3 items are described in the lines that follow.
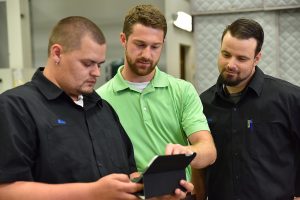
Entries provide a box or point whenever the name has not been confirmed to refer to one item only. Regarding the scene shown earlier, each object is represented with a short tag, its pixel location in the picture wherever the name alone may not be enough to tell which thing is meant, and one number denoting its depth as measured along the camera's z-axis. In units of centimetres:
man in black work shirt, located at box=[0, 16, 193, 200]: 108
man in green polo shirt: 162
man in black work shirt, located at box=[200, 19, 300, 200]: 179
